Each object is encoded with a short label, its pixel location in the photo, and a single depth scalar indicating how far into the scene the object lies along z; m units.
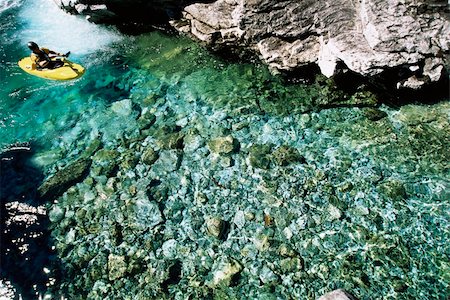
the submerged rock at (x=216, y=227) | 9.55
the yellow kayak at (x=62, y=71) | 14.68
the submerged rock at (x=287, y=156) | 10.87
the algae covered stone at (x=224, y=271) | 8.73
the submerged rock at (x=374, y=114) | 11.68
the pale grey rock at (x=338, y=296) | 7.77
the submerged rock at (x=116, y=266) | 9.12
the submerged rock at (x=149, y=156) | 11.64
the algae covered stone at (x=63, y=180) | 11.28
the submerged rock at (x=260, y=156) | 10.95
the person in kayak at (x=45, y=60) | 14.63
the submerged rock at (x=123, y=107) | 13.54
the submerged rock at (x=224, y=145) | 11.45
